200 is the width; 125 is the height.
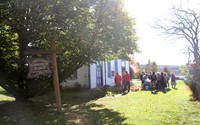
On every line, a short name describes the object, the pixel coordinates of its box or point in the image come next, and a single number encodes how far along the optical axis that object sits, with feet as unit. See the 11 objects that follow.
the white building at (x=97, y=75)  70.39
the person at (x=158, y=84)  66.26
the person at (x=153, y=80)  67.10
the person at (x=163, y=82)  65.54
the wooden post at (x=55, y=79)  29.56
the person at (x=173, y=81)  72.78
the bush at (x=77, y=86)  67.25
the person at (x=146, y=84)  67.14
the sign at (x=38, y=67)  27.99
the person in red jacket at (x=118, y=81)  62.80
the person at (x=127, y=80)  63.03
